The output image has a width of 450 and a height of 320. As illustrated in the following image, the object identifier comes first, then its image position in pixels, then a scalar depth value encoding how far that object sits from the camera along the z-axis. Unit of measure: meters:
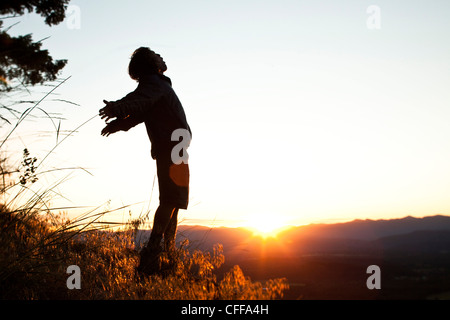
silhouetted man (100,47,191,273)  3.80
